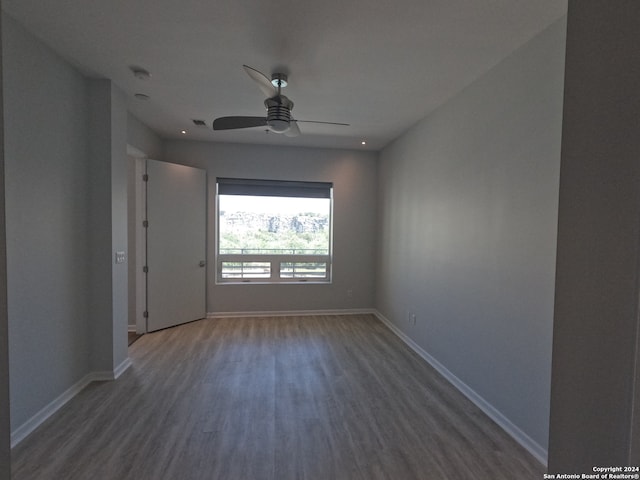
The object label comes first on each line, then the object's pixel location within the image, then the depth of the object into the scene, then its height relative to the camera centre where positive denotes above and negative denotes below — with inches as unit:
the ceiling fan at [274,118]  96.9 +37.8
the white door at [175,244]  154.6 -9.5
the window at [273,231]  183.6 -1.6
